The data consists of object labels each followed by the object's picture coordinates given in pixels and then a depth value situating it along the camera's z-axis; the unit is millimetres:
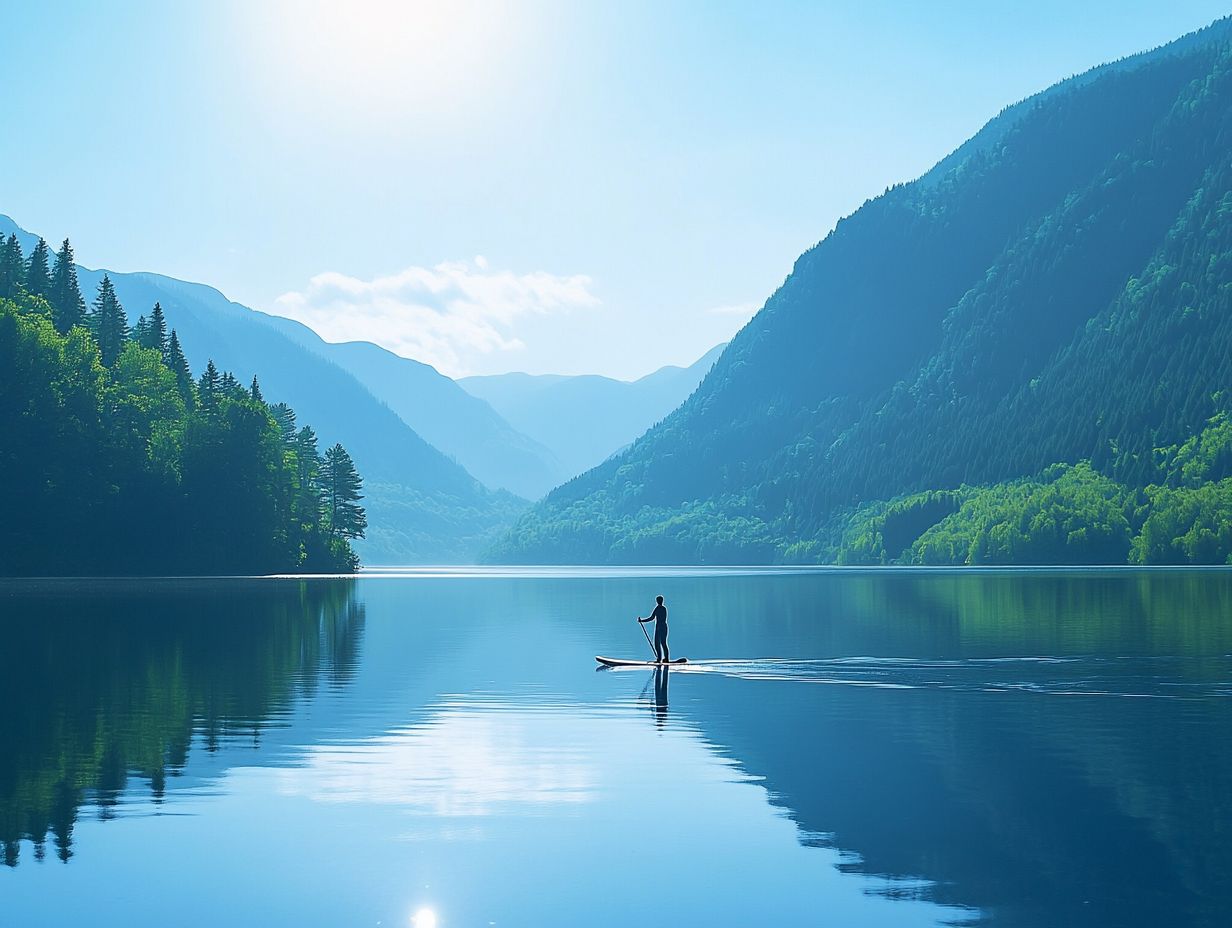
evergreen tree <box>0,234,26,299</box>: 196250
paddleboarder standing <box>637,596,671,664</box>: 64119
